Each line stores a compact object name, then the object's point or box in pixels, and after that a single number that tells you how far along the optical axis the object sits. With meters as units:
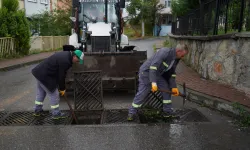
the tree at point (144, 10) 39.91
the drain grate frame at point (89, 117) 5.63
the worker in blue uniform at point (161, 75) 5.15
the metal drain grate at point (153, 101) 6.16
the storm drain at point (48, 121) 5.40
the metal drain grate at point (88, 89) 6.25
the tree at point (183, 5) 20.40
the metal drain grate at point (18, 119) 5.43
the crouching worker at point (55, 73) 5.29
